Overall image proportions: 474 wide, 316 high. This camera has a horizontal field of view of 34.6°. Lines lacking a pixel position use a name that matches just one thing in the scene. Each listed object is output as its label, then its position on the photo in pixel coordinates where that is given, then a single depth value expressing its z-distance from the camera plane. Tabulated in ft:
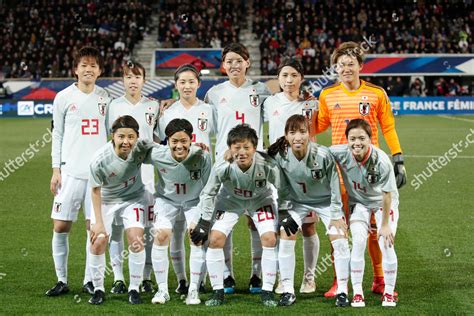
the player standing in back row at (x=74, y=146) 23.30
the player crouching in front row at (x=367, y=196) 21.22
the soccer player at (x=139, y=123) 23.42
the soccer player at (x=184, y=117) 23.48
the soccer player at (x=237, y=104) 24.14
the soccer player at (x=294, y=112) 23.40
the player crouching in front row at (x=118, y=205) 21.83
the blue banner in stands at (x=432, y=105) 109.50
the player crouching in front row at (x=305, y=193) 21.49
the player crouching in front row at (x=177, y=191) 21.83
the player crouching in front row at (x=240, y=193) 21.43
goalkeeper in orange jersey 23.09
